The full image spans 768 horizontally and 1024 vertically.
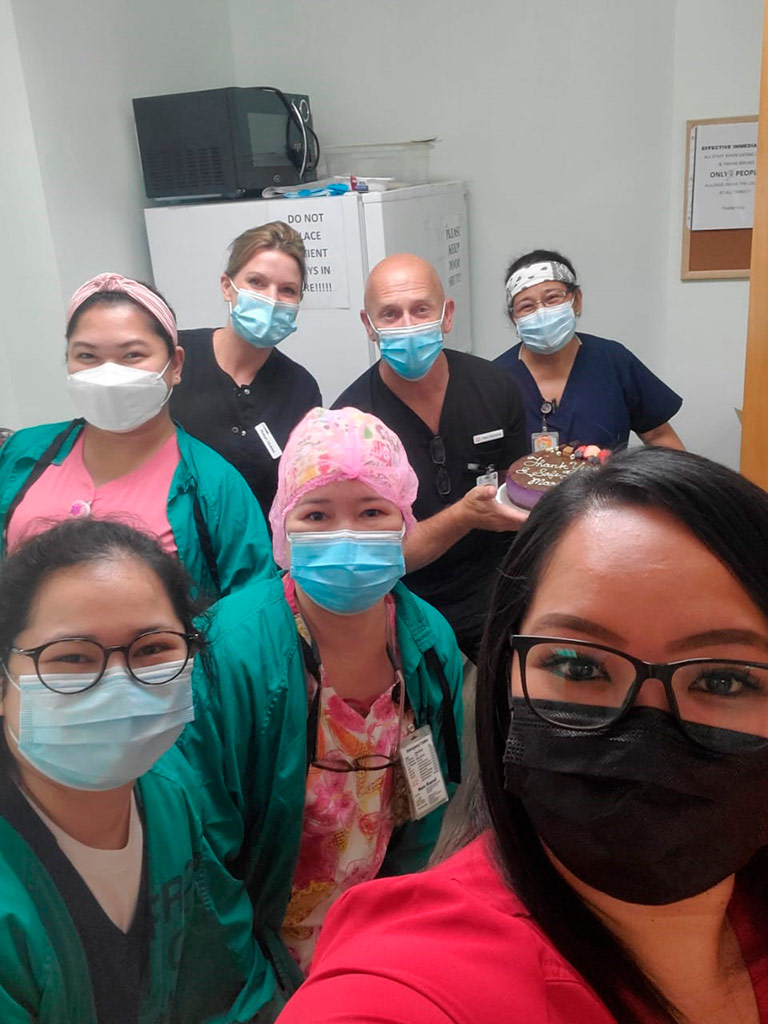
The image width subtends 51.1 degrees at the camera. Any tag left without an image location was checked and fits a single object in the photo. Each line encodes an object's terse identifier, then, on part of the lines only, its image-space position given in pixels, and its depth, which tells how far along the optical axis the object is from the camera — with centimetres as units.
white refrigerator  284
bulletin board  302
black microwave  290
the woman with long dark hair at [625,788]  69
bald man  200
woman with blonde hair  206
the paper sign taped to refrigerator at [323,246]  286
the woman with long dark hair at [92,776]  81
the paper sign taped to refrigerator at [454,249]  331
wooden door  179
